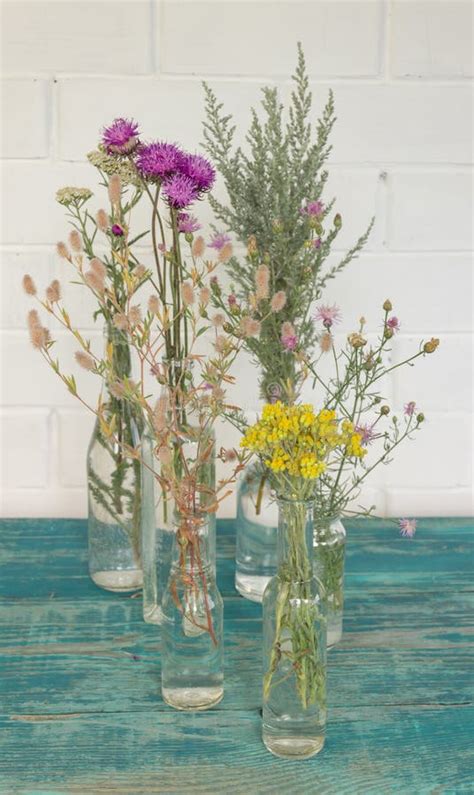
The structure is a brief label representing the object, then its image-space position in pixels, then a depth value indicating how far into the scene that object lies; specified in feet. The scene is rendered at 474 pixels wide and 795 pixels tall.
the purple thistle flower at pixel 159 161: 3.07
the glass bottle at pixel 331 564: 3.35
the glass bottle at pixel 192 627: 3.01
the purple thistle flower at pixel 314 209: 3.35
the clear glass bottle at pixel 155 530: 3.36
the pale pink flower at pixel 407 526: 3.25
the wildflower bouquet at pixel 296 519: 2.63
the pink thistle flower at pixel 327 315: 3.28
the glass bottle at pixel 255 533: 3.72
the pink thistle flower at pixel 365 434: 3.11
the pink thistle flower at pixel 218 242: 3.48
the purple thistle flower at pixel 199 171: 3.07
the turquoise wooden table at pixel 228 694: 2.72
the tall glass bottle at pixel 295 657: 2.82
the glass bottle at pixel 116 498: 3.68
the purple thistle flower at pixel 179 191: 3.02
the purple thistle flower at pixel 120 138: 3.16
